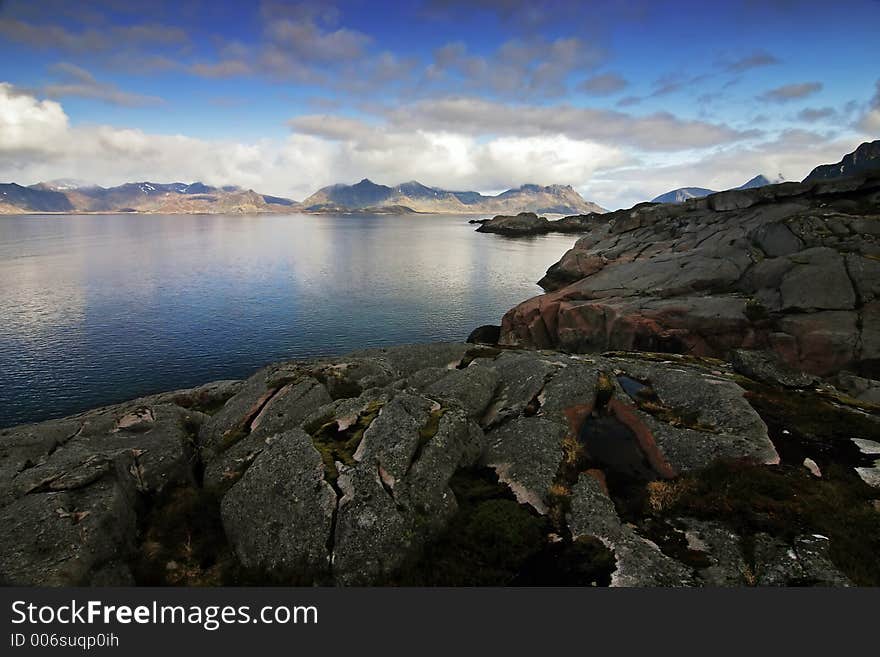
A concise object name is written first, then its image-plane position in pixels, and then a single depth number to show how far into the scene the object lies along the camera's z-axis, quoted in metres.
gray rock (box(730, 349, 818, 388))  23.28
